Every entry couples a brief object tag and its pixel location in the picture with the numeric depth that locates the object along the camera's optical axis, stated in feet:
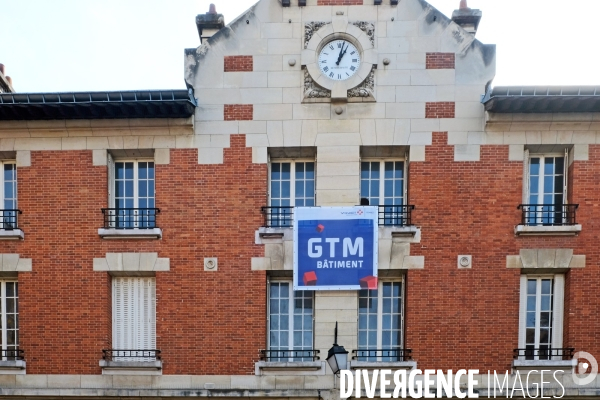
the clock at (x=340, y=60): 35.58
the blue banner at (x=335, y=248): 35.09
